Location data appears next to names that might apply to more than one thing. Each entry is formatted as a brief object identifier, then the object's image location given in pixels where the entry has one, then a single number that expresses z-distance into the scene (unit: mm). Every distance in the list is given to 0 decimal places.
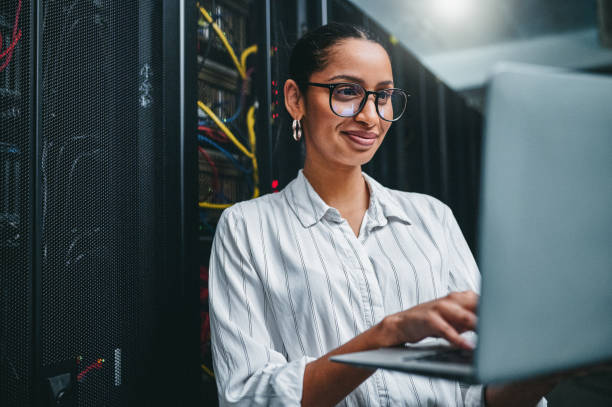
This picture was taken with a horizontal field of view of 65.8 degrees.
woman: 778
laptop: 395
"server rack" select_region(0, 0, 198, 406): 716
